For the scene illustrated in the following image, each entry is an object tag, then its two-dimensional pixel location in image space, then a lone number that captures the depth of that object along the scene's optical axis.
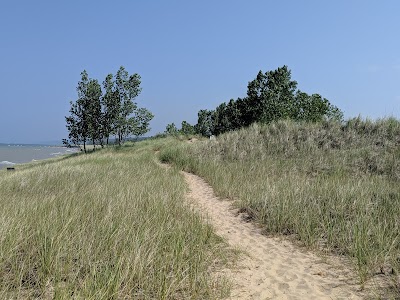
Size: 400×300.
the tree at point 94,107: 39.97
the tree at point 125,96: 38.00
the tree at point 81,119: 40.50
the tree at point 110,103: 38.19
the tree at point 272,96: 50.28
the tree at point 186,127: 67.94
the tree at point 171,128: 58.26
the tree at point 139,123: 39.25
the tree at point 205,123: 79.18
